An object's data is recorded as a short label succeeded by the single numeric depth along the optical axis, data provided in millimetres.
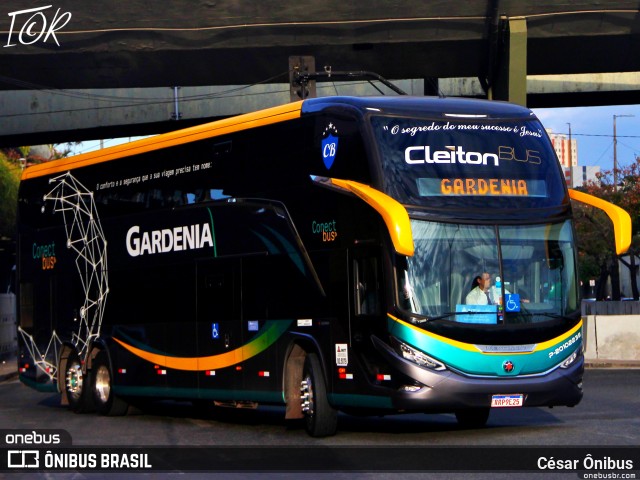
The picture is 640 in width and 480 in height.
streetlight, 96312
